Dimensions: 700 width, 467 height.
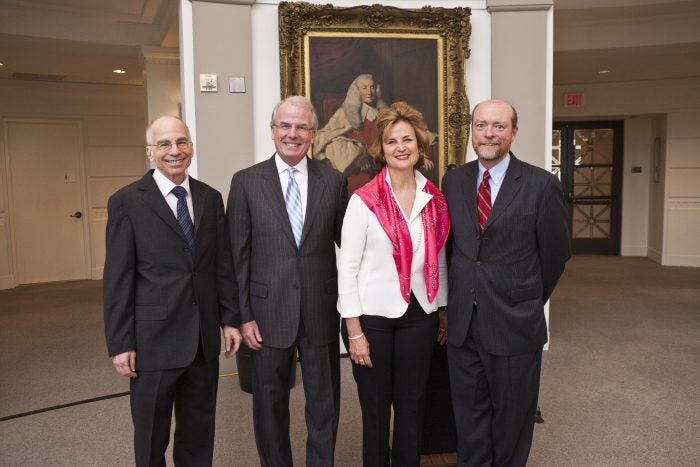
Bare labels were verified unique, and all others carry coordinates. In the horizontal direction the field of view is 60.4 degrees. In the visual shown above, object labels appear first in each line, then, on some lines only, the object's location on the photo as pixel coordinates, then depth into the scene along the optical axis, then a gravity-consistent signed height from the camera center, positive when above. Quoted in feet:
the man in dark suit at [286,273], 7.61 -1.21
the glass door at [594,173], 34.65 +0.14
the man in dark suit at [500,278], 7.41 -1.28
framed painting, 13.92 +2.45
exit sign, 32.07 +4.20
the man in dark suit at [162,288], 6.89 -1.27
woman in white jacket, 7.50 -1.22
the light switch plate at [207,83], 13.34 +2.12
